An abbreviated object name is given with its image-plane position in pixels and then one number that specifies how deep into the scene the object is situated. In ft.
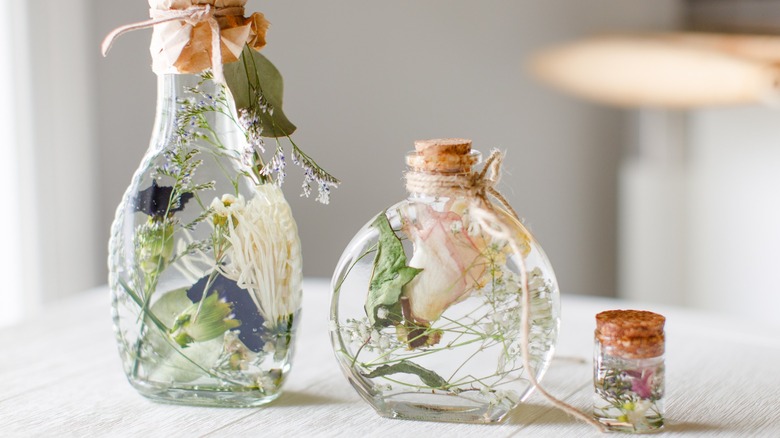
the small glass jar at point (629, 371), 2.17
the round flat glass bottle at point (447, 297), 2.19
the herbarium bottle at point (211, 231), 2.26
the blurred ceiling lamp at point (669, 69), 7.22
